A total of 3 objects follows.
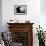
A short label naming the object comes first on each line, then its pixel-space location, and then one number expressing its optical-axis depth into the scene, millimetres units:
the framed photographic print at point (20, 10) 4266
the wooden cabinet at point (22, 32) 4138
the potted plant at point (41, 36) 4092
